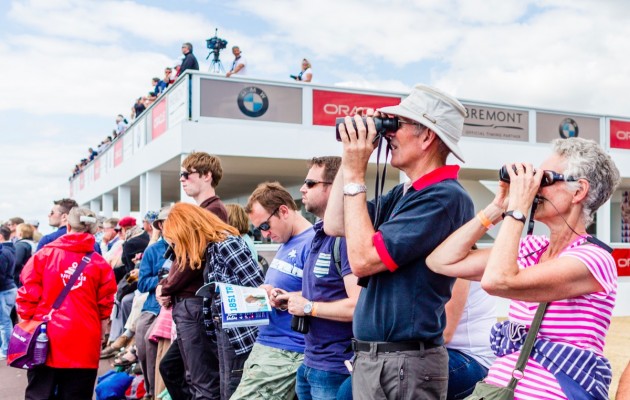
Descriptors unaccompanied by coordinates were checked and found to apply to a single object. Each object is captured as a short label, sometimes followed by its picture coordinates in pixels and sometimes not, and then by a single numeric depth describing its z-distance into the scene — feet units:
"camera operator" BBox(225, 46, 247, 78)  42.78
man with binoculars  7.08
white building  38.17
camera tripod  55.62
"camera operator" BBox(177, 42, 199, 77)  45.16
